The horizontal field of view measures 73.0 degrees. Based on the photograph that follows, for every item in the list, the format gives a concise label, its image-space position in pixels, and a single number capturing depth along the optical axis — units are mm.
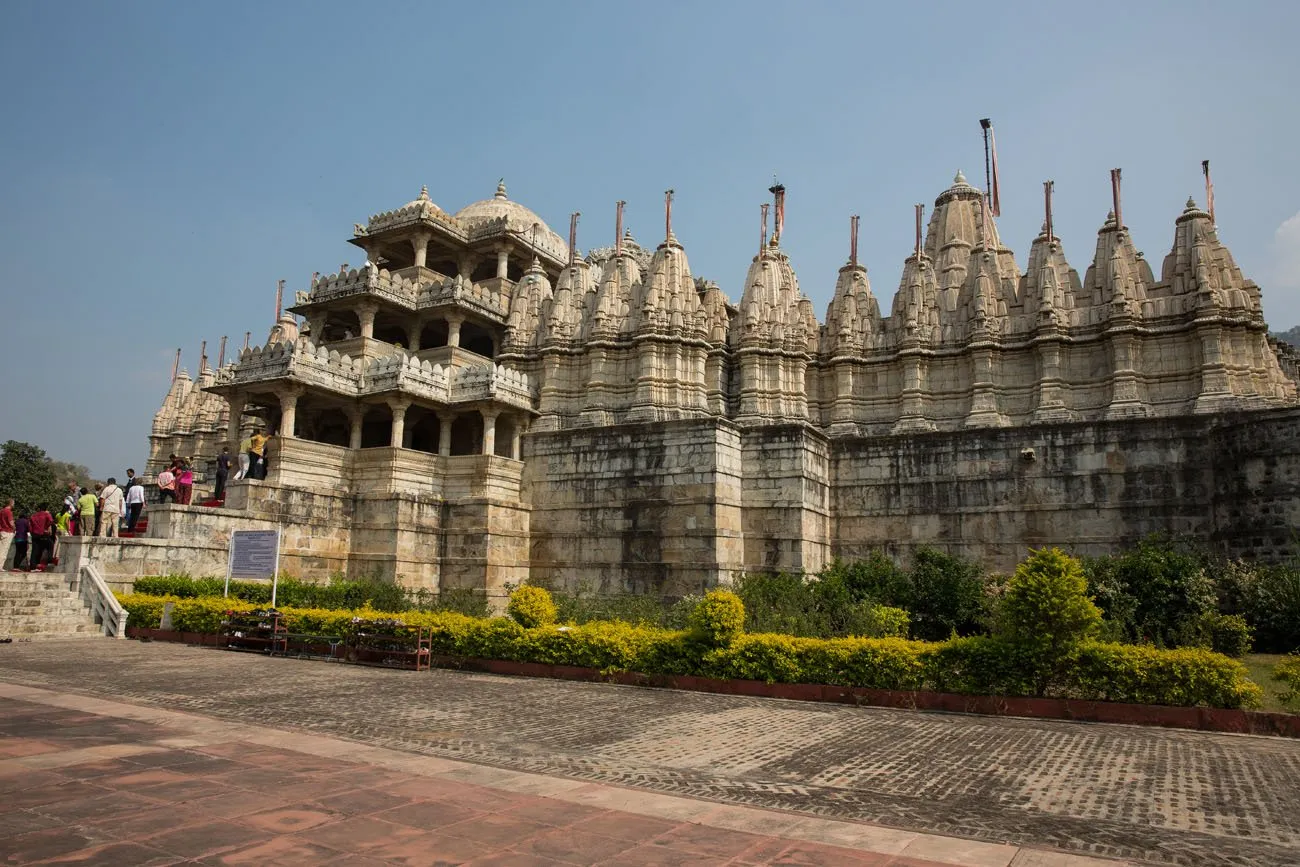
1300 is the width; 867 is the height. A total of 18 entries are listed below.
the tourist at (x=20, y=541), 21453
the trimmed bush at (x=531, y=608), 16953
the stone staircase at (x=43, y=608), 18797
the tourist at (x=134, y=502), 23750
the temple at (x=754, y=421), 24438
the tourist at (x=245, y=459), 25031
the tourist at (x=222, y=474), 25578
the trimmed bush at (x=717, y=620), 14891
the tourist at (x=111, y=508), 21984
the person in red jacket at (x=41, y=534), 21359
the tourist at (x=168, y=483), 24877
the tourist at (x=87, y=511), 21953
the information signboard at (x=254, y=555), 20406
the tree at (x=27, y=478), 52969
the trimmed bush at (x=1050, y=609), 12898
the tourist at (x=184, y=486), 24516
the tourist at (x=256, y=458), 25188
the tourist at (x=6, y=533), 21656
